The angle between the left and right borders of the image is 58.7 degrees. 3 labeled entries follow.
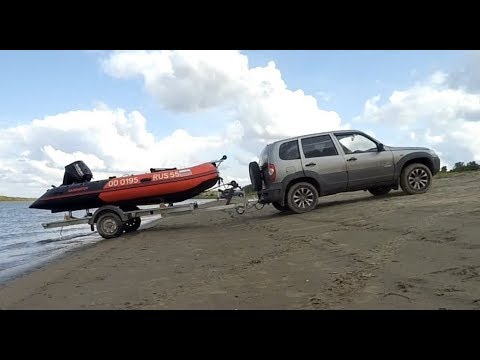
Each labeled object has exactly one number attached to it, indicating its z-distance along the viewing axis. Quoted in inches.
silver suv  445.4
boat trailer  486.3
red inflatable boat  498.3
